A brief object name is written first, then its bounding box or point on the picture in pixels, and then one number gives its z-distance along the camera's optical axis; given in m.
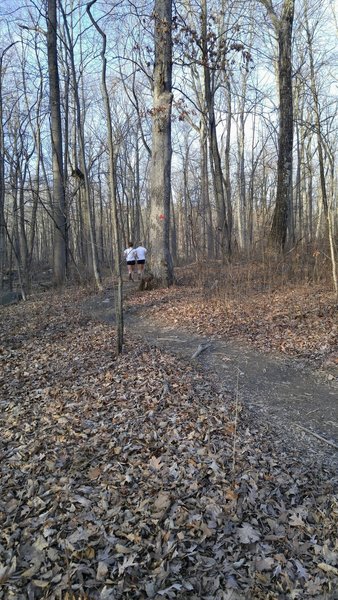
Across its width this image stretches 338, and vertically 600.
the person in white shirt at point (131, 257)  13.73
